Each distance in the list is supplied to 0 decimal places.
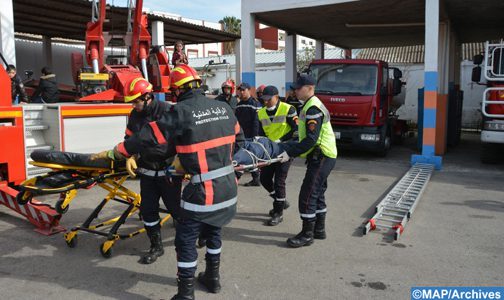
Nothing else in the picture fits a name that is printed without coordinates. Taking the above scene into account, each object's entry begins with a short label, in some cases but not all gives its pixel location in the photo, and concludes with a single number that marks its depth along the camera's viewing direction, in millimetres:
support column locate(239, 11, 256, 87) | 11938
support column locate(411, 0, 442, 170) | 9398
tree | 54066
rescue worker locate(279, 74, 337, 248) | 4703
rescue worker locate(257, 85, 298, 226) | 5723
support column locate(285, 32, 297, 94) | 15441
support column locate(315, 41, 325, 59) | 17406
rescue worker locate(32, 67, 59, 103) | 9297
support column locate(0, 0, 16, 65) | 8250
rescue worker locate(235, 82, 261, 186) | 7237
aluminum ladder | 5324
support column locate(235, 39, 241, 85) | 17986
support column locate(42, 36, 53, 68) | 18688
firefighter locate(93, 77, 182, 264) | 4227
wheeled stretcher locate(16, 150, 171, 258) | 4105
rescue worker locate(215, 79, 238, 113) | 7715
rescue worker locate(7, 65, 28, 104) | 8028
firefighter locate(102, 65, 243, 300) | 3324
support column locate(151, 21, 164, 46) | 14086
